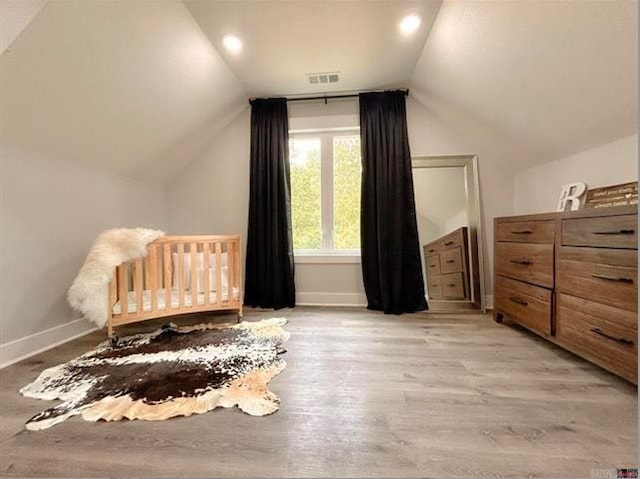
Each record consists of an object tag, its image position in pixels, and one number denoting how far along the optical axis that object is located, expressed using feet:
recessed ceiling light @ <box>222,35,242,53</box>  7.15
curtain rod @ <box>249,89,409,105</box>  9.85
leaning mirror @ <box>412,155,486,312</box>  9.57
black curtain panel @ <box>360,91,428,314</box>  9.35
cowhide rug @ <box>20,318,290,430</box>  4.26
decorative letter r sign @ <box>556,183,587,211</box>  6.89
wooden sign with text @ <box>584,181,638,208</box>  5.67
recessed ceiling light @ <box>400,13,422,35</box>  6.57
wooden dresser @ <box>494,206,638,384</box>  4.51
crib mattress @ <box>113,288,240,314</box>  6.95
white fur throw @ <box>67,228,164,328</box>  6.21
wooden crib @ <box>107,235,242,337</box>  6.82
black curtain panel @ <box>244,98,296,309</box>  9.82
